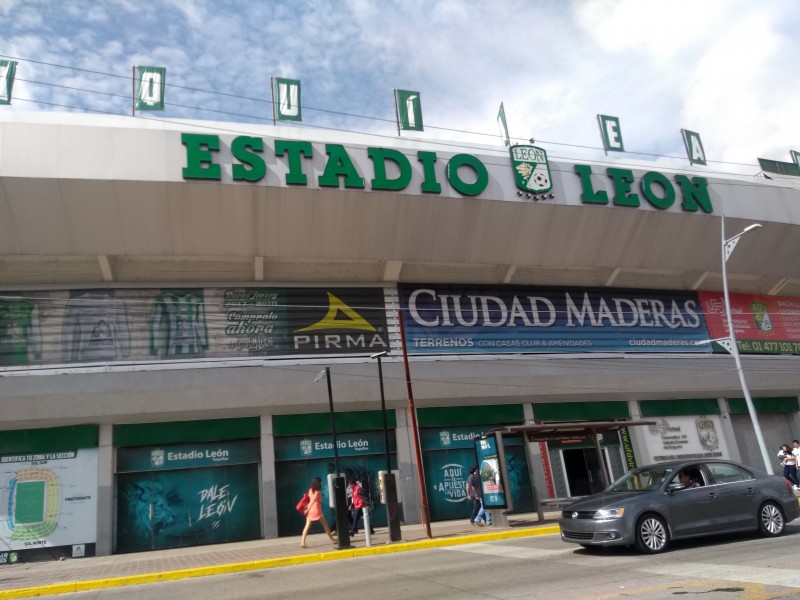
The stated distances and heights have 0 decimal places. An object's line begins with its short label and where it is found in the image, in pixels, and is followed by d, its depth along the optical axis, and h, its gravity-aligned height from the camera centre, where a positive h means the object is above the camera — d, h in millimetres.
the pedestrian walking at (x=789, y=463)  20750 -268
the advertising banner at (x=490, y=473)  16141 +391
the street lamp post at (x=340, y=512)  14211 -136
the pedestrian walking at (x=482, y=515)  17453 -683
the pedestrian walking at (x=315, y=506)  15550 +53
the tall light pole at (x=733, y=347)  18781 +3482
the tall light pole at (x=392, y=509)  14812 -207
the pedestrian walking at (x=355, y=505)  16609 -37
